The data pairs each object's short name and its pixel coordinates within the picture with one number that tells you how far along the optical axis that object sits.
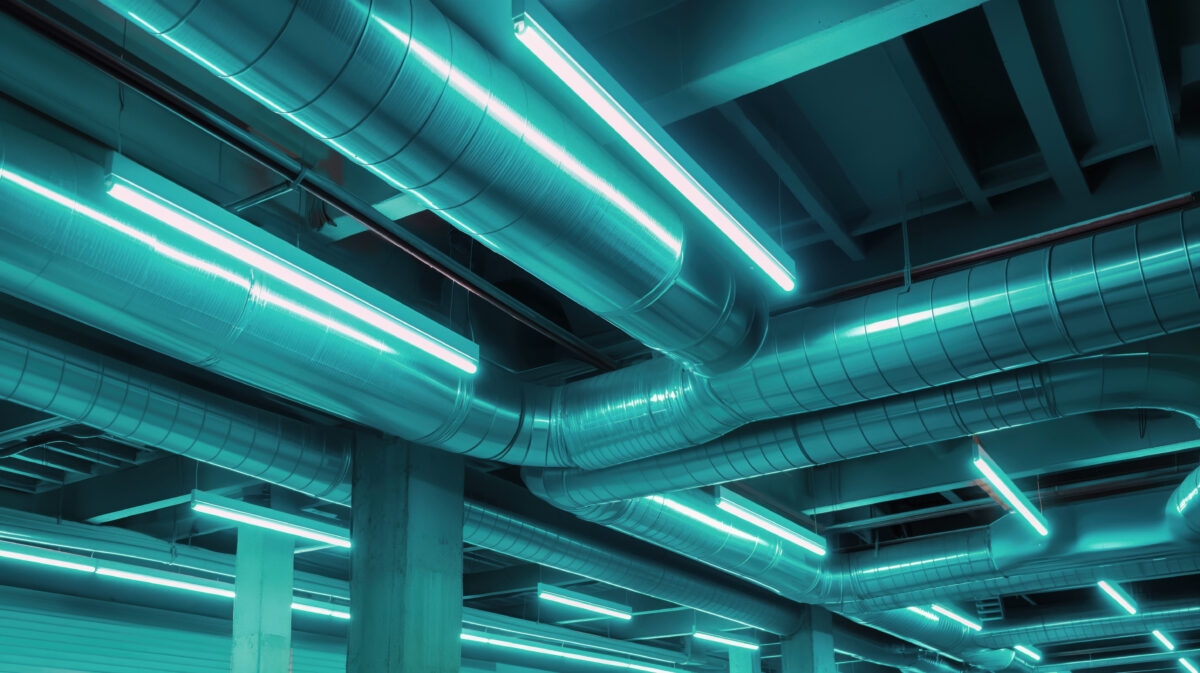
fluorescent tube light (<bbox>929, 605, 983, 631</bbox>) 16.03
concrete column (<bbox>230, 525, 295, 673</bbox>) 10.79
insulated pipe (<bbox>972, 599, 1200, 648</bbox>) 16.38
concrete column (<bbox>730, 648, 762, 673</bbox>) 18.50
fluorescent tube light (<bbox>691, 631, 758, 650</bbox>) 16.45
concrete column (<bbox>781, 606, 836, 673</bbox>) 15.43
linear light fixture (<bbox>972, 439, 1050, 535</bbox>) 8.73
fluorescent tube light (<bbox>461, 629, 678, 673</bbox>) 16.19
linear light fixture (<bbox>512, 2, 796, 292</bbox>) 3.64
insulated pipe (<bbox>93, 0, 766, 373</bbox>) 3.77
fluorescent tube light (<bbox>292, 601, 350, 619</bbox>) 13.37
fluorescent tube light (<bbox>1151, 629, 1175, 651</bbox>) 18.04
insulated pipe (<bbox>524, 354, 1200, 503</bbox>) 7.60
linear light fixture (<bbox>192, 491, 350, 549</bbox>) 9.20
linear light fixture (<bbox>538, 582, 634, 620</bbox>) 13.23
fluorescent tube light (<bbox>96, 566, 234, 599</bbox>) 11.18
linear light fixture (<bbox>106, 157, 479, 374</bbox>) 5.00
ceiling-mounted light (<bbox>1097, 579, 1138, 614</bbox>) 13.93
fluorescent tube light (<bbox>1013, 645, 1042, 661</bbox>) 20.36
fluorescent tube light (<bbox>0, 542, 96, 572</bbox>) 10.09
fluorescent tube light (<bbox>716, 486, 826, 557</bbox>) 9.74
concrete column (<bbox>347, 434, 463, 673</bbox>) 8.20
